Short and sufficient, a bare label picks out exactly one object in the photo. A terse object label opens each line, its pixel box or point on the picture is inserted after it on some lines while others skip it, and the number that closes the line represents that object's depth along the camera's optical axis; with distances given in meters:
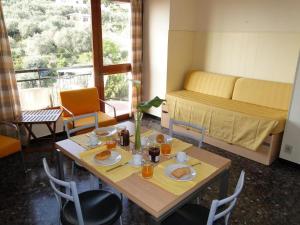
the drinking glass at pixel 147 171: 1.52
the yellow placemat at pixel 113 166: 1.53
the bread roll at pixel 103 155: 1.70
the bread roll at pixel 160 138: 2.00
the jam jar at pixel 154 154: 1.69
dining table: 1.31
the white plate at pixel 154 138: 2.04
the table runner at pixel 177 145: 1.90
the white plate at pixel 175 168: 1.50
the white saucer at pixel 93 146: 1.92
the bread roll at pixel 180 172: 1.51
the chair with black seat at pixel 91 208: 1.40
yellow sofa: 2.98
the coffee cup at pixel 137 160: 1.65
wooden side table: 2.88
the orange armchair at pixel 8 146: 2.48
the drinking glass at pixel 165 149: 1.82
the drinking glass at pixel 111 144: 1.87
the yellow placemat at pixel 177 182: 1.42
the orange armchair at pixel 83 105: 3.26
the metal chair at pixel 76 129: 2.25
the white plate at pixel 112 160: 1.66
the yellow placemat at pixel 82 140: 1.94
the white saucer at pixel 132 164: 1.64
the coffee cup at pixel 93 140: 1.94
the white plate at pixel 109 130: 2.14
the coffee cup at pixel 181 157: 1.70
